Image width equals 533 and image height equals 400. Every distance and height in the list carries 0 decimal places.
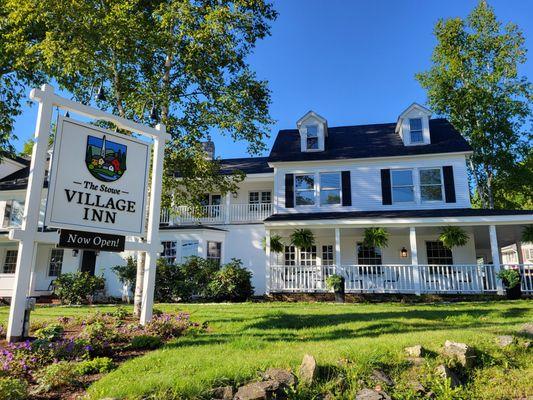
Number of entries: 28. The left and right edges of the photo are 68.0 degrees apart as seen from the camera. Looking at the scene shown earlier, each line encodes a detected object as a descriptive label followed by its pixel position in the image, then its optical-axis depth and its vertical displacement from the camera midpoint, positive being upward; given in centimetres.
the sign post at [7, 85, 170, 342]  571 +137
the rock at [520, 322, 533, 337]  601 -72
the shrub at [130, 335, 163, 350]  571 -91
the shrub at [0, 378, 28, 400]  367 -104
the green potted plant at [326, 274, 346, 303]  1356 -17
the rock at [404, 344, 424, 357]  511 -89
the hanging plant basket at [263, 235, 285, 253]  1536 +138
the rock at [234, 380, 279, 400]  399 -112
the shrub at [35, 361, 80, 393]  410 -104
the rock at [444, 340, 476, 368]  516 -91
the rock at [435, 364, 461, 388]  473 -109
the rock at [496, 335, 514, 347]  565 -82
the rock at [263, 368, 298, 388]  423 -103
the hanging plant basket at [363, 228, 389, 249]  1445 +159
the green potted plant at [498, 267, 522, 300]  1295 -1
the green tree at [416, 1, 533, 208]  2348 +1144
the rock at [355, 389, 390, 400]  424 -121
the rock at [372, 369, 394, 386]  463 -111
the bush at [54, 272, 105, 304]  1419 -32
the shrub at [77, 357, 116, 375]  456 -102
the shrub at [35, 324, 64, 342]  565 -81
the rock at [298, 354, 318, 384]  436 -99
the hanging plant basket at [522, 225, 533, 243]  1396 +169
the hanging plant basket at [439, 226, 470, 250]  1401 +158
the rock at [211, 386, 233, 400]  399 -114
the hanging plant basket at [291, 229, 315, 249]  1520 +159
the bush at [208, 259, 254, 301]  1438 -19
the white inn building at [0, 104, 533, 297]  1459 +257
